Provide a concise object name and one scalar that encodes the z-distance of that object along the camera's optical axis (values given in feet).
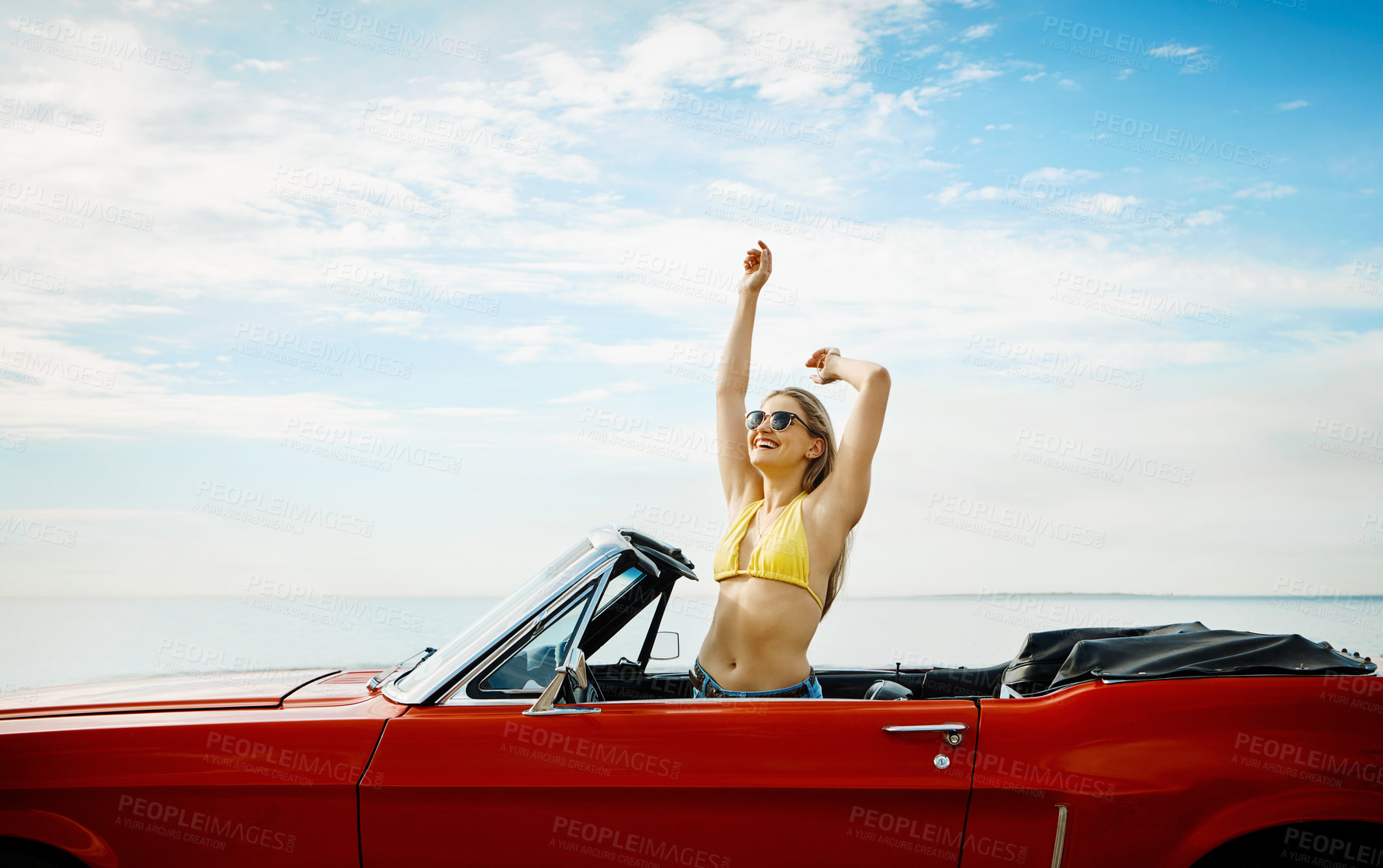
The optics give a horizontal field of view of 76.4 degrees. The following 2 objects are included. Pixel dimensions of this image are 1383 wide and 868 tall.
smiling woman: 10.12
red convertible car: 7.88
